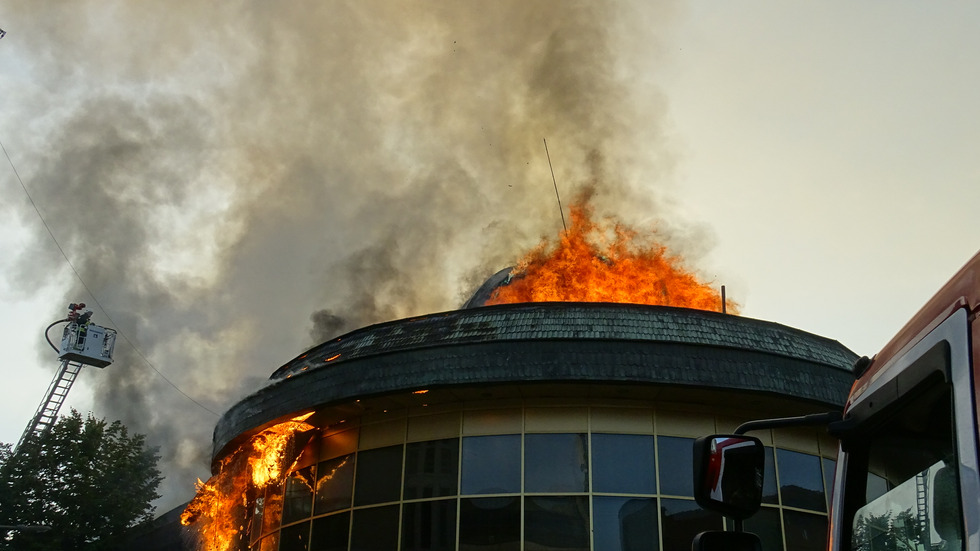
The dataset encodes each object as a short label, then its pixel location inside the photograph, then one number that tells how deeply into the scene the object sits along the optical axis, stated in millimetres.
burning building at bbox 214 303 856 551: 14031
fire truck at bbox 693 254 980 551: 2369
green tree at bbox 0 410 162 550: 32969
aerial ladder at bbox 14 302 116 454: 42812
